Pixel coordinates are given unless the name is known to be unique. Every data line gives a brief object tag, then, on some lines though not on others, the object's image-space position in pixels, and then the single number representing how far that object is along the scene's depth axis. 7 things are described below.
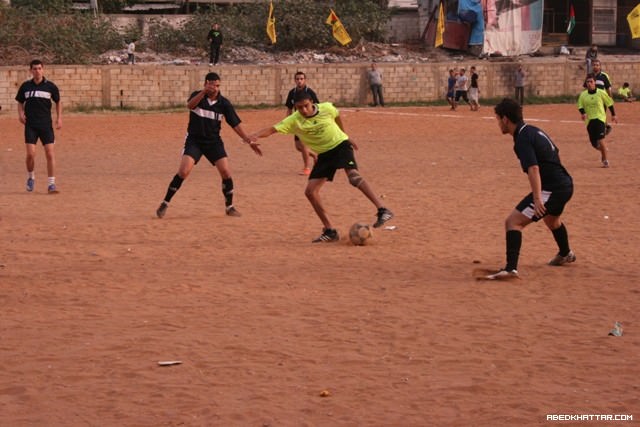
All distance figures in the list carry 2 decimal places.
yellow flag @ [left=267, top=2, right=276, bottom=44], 40.09
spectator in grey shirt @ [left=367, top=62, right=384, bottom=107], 37.91
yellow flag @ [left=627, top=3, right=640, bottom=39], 40.75
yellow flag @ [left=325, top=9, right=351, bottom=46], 41.23
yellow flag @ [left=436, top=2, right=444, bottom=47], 42.31
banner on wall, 44.25
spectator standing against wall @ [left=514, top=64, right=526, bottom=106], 39.38
